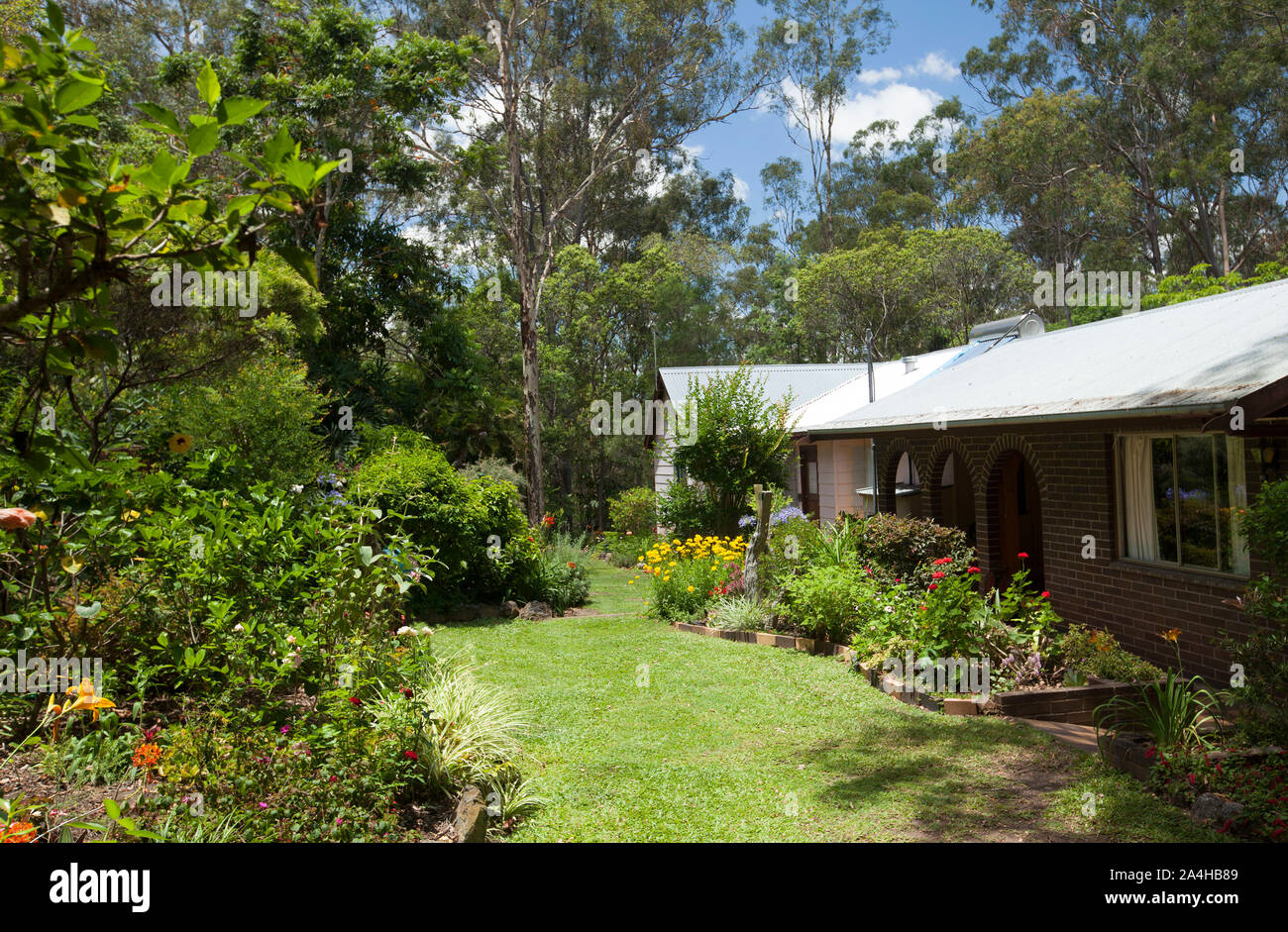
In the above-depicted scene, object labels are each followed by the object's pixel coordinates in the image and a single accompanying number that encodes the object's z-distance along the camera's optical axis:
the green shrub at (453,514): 13.13
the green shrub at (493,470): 20.42
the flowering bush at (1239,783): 4.71
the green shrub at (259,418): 9.48
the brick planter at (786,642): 10.43
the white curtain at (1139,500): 8.98
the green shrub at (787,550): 12.54
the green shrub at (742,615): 11.79
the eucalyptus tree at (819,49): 39.09
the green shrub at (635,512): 25.58
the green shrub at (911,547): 10.70
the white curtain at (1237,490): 7.62
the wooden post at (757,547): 12.59
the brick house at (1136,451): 7.41
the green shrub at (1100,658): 7.78
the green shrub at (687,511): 19.67
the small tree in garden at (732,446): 18.75
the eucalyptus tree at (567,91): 21.52
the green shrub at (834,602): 10.49
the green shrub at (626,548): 22.61
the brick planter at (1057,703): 7.58
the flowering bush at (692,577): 13.57
